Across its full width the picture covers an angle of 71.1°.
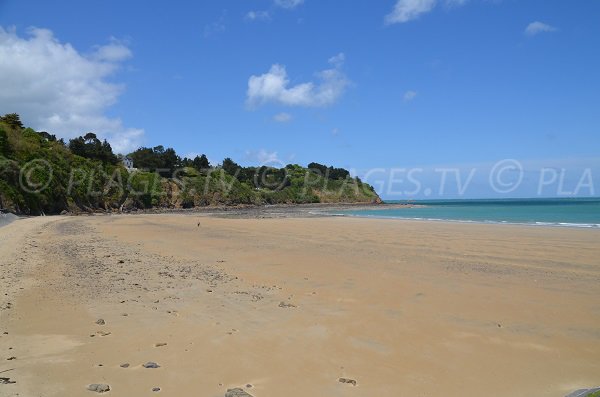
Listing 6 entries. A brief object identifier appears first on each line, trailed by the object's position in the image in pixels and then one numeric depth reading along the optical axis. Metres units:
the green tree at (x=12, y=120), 48.35
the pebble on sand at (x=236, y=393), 3.69
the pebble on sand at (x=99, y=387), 3.80
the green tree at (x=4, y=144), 37.38
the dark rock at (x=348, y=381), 4.20
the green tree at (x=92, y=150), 62.81
